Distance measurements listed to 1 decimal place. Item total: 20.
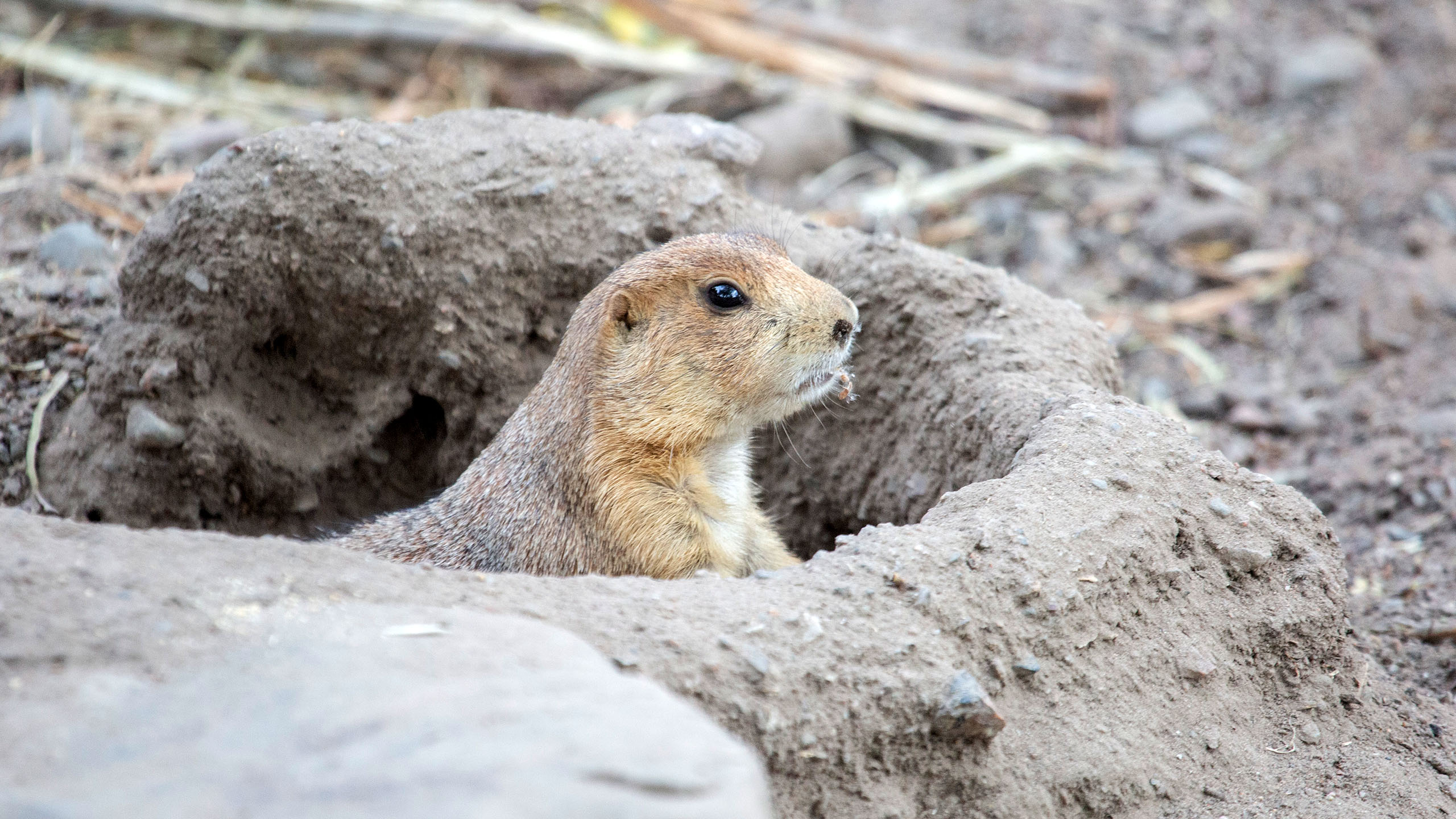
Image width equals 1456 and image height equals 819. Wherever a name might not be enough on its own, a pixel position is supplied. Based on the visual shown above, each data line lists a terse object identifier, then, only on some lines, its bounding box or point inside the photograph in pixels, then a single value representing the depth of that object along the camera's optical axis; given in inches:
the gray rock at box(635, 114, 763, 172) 218.1
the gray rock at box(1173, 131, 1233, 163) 373.4
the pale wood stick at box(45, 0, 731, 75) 358.9
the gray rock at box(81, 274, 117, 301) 221.9
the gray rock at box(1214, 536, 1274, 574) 147.3
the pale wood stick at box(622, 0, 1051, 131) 384.5
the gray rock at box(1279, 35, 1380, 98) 380.2
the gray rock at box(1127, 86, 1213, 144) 382.9
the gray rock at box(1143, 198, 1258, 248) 337.7
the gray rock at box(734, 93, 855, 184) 361.7
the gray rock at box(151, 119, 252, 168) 290.4
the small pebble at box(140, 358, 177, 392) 198.1
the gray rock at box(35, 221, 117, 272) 228.8
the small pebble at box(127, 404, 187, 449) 200.8
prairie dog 163.9
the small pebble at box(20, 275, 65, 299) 220.1
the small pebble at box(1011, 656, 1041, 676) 131.3
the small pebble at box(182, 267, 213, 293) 195.9
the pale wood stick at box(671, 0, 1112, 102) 391.2
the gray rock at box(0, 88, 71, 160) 288.0
